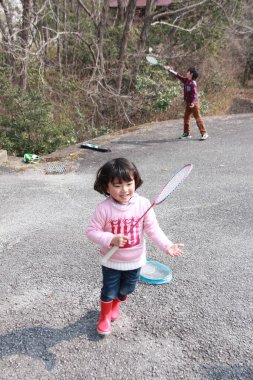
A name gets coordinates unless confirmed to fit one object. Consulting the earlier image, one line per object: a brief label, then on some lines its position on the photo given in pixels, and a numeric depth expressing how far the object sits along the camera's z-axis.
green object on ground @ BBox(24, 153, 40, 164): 6.46
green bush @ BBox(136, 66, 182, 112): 11.13
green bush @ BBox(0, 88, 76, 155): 8.47
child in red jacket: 7.43
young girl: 2.21
